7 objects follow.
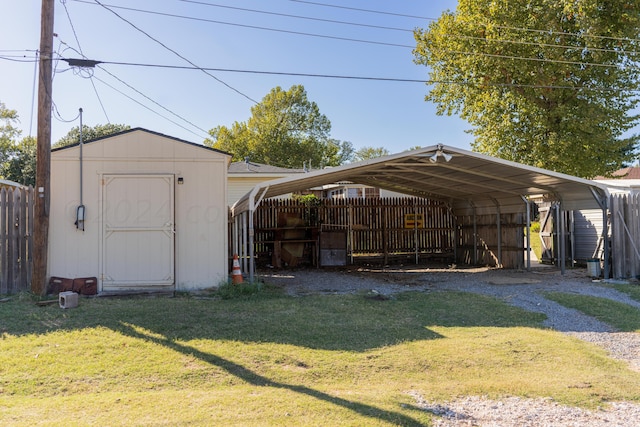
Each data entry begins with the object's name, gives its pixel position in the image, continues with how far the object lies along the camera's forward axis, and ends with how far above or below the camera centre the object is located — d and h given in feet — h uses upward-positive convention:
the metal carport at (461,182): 32.48 +4.15
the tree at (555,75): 54.34 +18.48
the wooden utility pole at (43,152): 27.07 +4.91
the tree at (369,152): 211.20 +35.79
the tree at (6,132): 98.68 +22.72
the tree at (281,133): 119.44 +25.68
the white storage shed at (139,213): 29.84 +1.44
